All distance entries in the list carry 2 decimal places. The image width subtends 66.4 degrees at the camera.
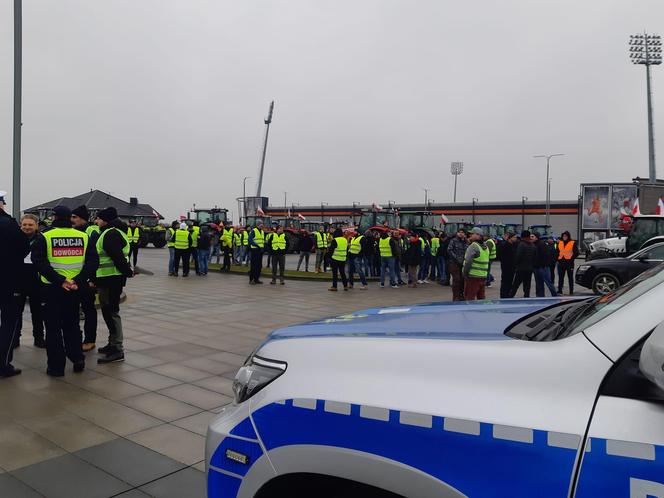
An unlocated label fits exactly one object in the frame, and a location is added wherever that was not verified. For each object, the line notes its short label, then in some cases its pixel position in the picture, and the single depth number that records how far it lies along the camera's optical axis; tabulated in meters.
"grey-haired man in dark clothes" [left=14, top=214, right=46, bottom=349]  5.90
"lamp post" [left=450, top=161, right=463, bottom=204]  80.94
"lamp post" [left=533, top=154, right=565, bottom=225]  45.24
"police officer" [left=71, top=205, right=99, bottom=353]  6.18
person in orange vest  14.27
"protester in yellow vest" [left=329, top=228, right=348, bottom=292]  14.48
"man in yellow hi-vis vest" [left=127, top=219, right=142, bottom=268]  17.97
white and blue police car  1.23
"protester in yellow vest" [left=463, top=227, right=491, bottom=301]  9.48
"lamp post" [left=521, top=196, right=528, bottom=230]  47.97
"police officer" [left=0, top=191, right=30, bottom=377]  5.52
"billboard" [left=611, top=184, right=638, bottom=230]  30.58
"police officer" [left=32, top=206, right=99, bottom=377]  5.55
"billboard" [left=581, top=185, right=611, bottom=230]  31.06
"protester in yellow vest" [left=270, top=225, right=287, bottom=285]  15.65
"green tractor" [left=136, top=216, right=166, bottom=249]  38.18
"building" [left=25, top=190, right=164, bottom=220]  41.94
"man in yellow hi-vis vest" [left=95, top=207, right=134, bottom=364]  6.28
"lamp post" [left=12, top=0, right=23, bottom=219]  8.90
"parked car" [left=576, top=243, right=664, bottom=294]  12.77
